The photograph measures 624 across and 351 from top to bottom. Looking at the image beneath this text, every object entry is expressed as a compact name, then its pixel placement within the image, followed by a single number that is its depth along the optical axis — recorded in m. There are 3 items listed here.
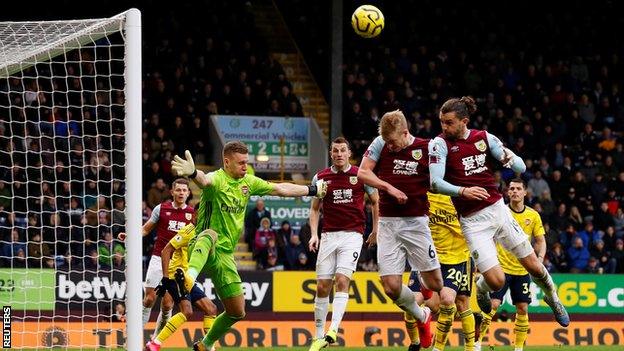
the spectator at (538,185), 27.31
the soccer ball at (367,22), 16.75
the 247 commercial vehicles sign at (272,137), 27.77
